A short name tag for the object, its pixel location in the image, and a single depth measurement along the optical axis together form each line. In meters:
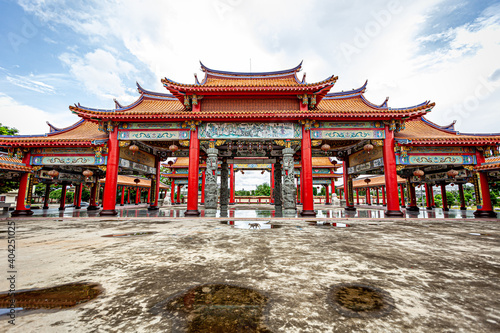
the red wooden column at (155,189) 16.19
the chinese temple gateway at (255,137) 10.89
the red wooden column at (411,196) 16.83
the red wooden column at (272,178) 24.66
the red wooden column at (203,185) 24.56
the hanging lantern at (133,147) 11.36
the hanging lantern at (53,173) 11.40
